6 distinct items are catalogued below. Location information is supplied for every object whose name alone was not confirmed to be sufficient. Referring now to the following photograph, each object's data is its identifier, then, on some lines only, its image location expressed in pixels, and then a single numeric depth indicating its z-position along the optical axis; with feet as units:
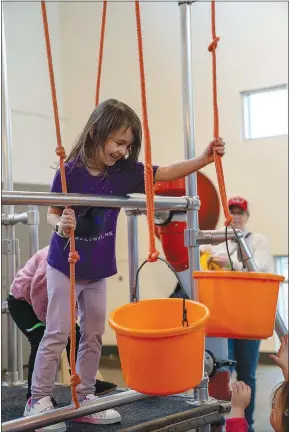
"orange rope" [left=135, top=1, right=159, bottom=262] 11.80
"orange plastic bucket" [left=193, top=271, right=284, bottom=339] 12.94
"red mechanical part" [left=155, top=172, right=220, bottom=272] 17.33
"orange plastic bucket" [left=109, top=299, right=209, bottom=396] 11.16
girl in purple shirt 13.19
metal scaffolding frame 11.95
